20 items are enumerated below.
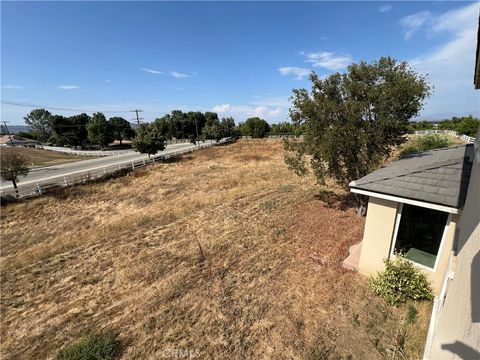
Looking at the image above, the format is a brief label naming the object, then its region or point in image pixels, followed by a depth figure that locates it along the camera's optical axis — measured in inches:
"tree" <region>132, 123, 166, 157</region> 1301.7
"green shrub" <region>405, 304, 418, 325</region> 233.0
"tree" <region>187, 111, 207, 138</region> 2701.8
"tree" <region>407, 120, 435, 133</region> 2006.6
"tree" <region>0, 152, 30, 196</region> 672.4
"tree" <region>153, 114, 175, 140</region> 2551.7
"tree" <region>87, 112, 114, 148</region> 2052.2
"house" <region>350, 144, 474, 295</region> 234.0
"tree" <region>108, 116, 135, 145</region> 2378.2
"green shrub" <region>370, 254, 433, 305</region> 253.8
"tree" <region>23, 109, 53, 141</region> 2672.2
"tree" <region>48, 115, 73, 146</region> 2170.3
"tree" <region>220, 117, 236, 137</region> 2325.1
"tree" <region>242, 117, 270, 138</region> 2596.0
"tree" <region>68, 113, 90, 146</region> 2187.5
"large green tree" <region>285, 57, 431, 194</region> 368.2
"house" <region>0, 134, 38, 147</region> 2285.2
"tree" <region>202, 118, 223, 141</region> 2196.1
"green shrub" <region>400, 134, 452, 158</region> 834.0
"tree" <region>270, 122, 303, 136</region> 2595.7
